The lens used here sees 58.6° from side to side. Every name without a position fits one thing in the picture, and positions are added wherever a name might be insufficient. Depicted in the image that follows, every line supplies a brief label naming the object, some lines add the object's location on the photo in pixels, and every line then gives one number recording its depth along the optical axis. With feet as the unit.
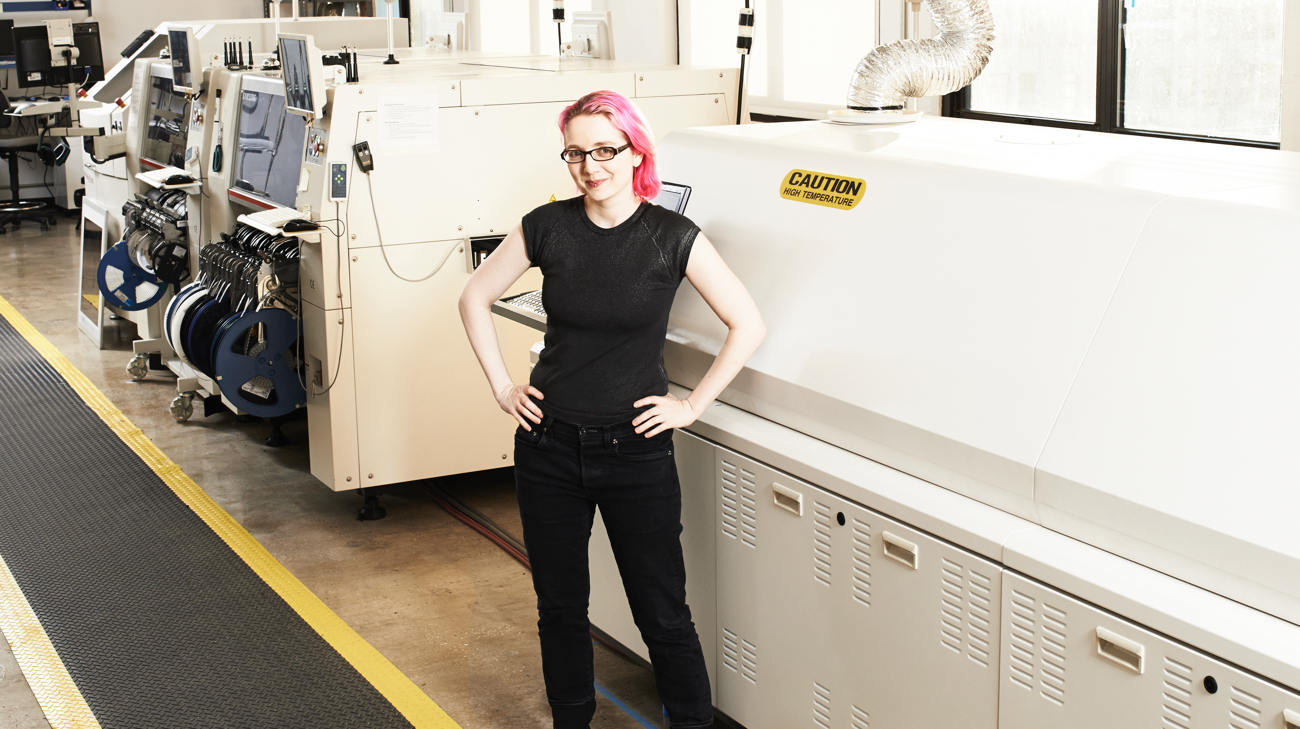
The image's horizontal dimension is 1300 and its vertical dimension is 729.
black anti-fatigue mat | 9.13
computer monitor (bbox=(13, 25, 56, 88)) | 32.32
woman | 6.91
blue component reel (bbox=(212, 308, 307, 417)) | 12.82
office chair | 32.12
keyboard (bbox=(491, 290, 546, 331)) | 8.68
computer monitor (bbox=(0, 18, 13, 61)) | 32.81
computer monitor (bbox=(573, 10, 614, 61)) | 15.14
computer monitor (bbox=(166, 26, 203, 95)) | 16.17
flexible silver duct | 8.60
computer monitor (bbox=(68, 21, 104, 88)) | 33.04
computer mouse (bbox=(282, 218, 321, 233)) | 11.41
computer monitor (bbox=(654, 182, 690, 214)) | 8.21
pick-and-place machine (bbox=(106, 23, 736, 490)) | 11.71
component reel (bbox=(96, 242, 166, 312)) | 17.48
